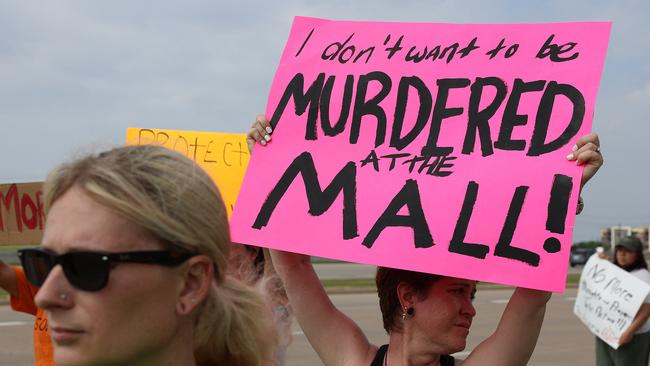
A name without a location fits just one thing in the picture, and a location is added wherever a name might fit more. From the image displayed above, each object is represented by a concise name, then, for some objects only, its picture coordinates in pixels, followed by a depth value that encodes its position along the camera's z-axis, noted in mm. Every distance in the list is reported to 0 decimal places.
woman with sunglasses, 1496
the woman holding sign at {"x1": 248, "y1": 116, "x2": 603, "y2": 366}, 2275
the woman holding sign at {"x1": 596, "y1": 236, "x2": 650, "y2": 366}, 6336
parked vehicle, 48438
